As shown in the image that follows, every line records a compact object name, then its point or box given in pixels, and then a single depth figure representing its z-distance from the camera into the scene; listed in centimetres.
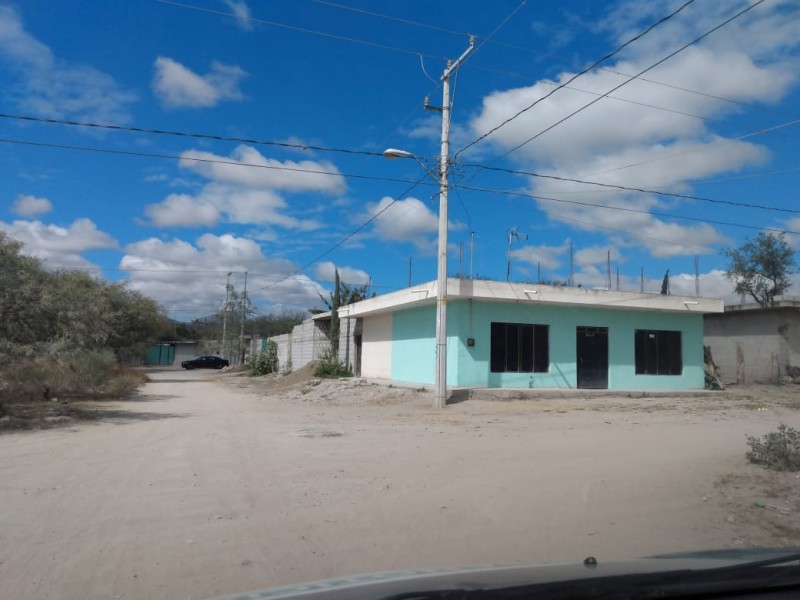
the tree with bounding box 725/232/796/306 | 3594
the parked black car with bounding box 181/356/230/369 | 6550
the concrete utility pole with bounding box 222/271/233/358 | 6494
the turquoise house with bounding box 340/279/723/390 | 2273
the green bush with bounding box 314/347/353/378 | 3195
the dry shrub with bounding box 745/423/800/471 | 880
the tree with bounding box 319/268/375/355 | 3631
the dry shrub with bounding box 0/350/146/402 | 1490
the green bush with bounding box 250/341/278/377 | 4557
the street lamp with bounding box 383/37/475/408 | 1966
